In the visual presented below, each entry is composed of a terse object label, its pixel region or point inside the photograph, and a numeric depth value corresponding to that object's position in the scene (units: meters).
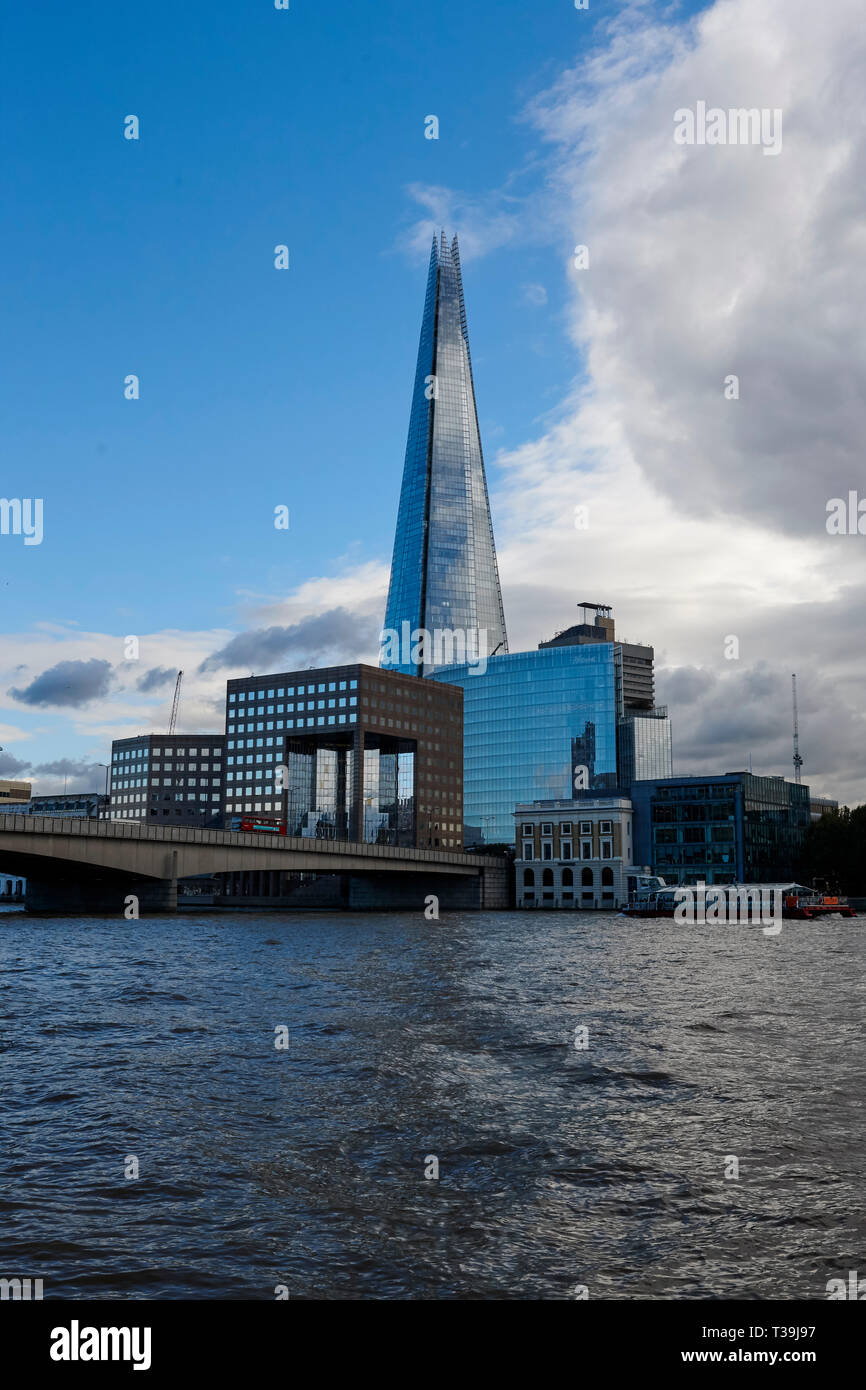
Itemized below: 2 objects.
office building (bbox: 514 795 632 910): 183.50
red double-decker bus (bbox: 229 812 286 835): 161.51
